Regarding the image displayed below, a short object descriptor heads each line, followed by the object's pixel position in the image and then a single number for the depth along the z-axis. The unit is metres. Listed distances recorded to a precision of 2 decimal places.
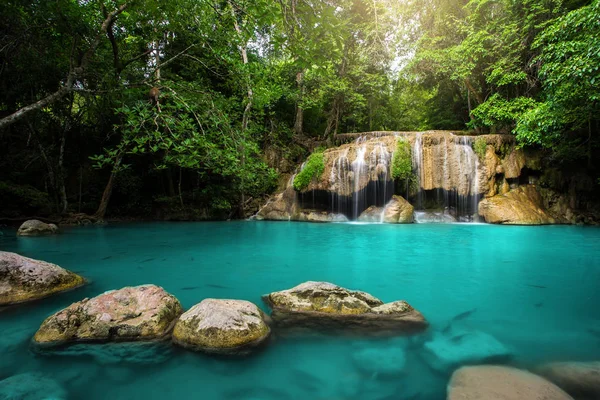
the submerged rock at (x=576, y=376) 1.86
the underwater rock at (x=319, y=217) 14.59
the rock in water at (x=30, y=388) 1.88
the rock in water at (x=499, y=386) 1.79
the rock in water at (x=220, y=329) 2.41
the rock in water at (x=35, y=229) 9.34
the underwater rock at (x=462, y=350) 2.28
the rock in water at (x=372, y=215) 13.98
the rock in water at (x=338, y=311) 2.81
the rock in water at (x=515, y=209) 12.30
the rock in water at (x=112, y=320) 2.54
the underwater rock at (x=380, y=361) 2.18
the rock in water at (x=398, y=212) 13.45
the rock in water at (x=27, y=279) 3.50
